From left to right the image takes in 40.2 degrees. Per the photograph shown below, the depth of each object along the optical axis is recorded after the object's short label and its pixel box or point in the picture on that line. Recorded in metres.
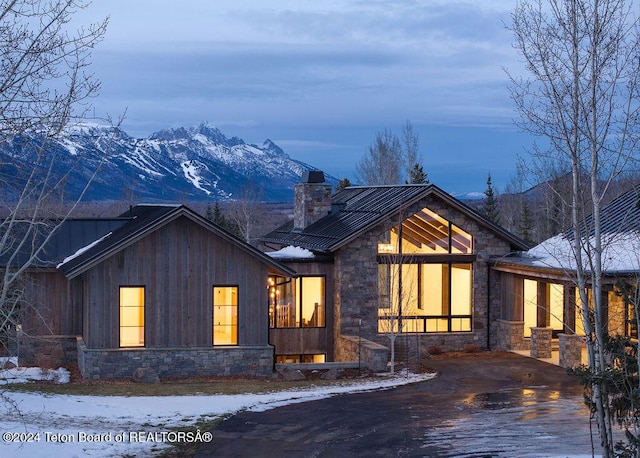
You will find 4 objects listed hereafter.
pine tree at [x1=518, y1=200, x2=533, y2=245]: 50.10
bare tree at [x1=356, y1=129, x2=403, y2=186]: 56.84
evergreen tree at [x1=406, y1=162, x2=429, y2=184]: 48.12
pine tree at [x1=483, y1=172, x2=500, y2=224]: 52.41
